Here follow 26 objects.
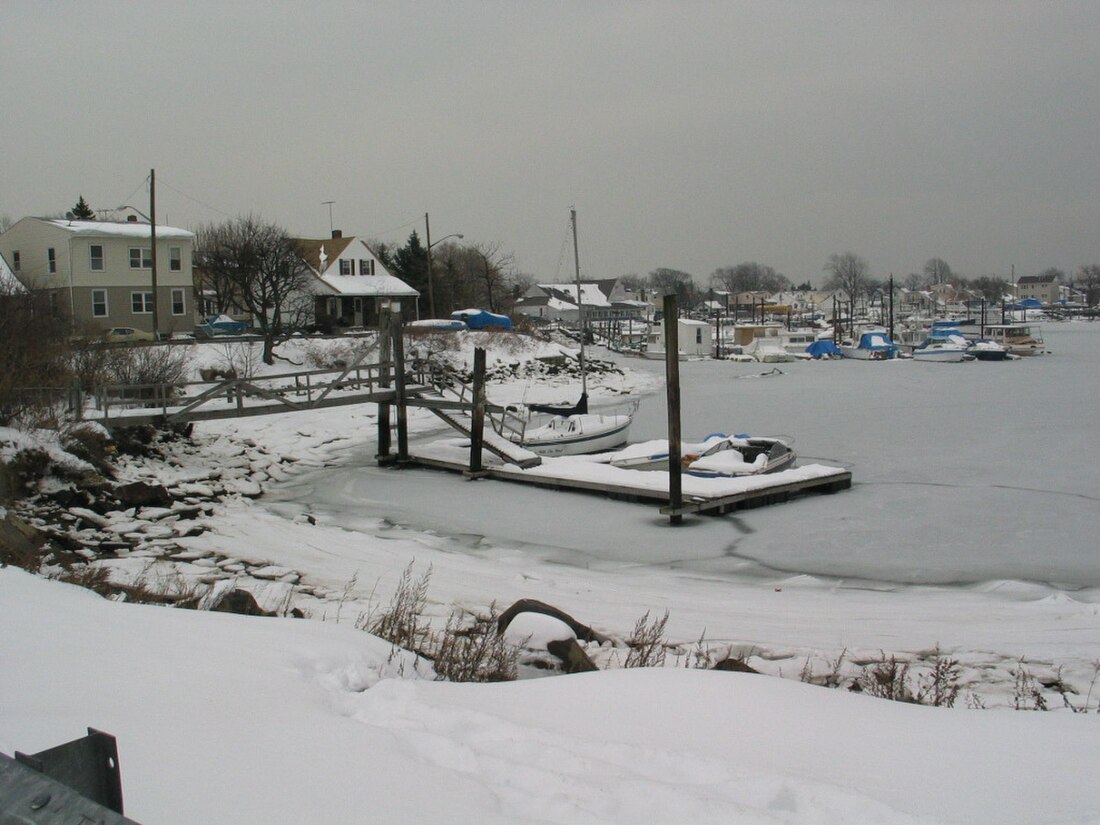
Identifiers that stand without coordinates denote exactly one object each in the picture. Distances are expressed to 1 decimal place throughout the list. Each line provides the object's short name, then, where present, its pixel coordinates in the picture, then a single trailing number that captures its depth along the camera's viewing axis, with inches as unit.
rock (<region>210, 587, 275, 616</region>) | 354.3
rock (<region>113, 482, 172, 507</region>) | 735.7
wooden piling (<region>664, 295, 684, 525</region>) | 744.3
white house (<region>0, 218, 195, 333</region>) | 1921.8
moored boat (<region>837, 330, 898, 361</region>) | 3307.1
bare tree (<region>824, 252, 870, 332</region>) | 7113.2
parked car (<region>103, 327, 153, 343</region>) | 1671.0
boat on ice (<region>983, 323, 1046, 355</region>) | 3211.1
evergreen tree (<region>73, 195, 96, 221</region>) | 3170.3
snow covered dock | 786.2
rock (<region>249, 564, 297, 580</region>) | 543.8
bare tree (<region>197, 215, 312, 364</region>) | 1819.6
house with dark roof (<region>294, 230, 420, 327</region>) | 2556.6
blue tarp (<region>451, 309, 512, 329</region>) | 2642.7
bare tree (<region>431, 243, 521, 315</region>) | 3137.3
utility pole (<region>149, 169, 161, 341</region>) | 1659.7
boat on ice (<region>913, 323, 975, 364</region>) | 3035.2
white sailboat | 1093.8
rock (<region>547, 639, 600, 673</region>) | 331.3
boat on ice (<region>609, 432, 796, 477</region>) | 897.5
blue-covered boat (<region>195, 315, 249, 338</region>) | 2117.4
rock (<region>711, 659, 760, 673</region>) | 327.6
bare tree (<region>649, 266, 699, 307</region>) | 6870.1
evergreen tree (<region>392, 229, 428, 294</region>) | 2925.7
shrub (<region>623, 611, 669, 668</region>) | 327.6
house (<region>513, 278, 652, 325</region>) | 4923.7
